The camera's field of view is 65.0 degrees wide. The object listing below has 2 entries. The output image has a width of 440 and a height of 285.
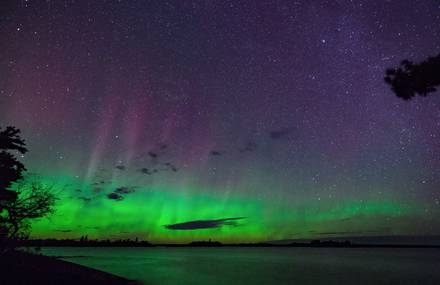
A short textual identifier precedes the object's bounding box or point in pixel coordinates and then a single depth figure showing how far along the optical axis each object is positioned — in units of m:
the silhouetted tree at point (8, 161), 28.78
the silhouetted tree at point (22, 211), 23.31
